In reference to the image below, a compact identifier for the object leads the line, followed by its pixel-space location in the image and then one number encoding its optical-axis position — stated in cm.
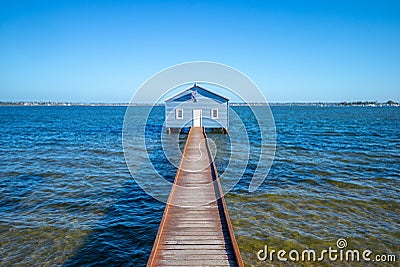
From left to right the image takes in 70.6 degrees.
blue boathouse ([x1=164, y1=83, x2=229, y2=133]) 2888
